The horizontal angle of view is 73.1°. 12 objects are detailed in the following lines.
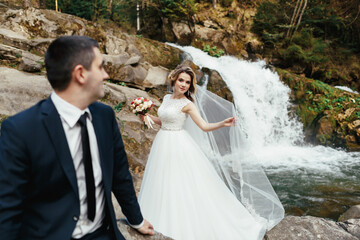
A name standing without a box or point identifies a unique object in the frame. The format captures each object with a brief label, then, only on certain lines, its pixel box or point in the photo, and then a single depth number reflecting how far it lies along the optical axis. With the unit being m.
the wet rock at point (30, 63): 6.85
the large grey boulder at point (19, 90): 5.16
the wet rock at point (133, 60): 9.16
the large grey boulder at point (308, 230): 3.34
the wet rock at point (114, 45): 9.59
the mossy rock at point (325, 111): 9.76
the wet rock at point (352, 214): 4.28
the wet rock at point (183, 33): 15.99
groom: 1.07
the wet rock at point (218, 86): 9.77
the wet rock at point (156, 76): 9.48
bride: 3.12
